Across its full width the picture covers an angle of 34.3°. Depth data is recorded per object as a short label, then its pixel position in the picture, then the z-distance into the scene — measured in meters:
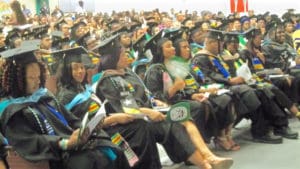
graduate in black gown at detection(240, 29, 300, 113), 5.61
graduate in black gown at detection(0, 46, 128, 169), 2.69
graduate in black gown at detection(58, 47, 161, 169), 3.40
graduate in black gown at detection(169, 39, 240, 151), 4.52
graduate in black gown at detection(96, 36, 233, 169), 3.61
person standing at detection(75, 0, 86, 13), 16.64
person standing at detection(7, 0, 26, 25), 6.85
